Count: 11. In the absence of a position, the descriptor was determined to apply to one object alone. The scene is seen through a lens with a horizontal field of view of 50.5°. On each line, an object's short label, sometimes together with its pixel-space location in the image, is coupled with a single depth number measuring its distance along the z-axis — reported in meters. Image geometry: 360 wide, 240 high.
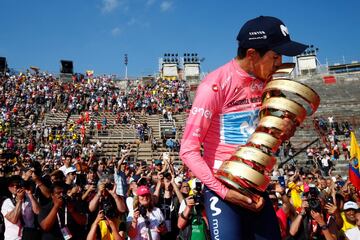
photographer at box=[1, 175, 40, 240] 5.53
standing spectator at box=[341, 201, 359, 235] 6.52
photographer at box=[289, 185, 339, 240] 5.68
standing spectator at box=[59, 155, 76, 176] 10.44
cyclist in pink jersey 2.50
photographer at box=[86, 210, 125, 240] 5.57
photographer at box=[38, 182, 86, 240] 5.39
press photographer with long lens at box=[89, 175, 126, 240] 6.17
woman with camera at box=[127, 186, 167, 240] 5.95
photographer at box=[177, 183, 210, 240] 5.25
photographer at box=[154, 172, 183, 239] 7.22
